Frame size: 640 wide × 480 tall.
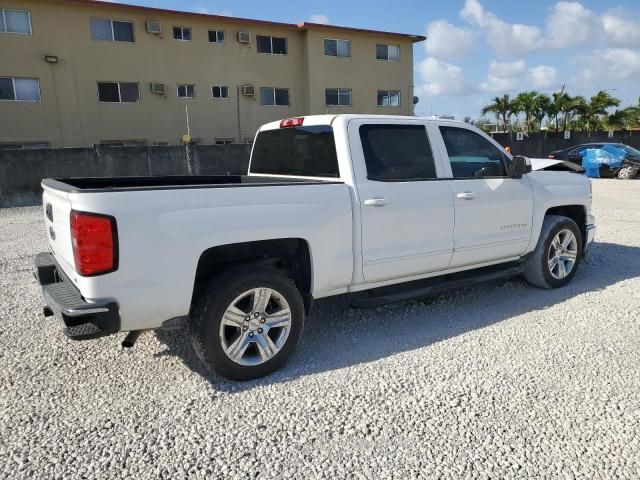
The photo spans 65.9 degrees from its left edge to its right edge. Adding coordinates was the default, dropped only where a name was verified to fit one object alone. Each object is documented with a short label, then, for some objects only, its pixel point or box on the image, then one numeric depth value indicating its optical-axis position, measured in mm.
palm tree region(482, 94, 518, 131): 43562
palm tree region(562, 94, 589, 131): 41812
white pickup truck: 2984
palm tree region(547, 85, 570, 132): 41775
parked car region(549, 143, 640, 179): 18422
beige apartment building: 20844
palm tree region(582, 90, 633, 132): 41281
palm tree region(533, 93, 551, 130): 42281
